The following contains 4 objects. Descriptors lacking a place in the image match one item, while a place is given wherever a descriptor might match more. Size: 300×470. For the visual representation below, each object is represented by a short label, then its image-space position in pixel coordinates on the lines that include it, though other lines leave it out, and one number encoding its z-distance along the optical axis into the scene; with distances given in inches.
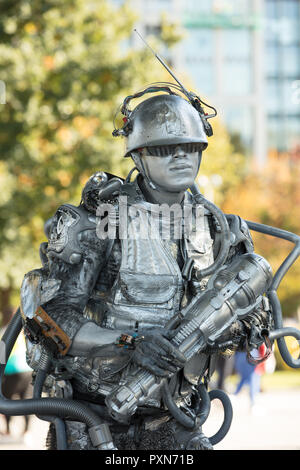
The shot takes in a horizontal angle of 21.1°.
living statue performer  151.4
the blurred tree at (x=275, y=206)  1203.2
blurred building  2913.4
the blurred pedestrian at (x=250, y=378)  559.5
